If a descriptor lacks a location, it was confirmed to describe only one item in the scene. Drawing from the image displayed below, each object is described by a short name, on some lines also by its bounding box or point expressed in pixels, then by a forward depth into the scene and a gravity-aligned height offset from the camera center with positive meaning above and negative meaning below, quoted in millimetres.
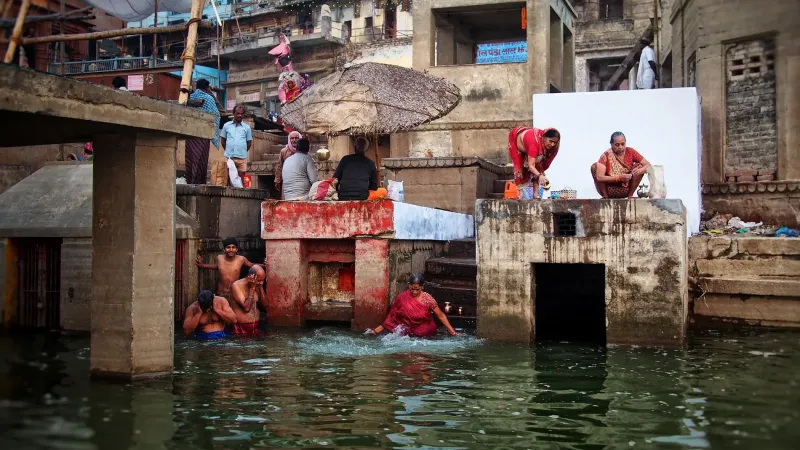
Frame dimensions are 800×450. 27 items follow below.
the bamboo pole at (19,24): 6820 +1978
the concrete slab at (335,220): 10453 +372
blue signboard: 25781 +6601
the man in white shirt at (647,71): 18141 +4098
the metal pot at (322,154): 14125 +1740
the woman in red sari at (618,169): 9570 +939
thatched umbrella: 11727 +2184
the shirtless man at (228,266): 10844 -257
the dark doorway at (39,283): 10352 -455
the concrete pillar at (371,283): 10422 -488
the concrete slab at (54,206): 10148 +581
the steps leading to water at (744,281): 10516 -496
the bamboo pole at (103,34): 7281 +2077
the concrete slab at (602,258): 8961 -147
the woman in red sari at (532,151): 9648 +1186
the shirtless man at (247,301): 10211 -712
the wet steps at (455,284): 10734 -548
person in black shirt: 11016 +1012
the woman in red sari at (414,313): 9820 -843
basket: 13037 +879
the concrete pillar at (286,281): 10711 -470
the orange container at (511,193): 12285 +841
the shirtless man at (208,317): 9977 -899
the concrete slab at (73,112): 5543 +1086
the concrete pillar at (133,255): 6906 -59
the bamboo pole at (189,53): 7742 +1974
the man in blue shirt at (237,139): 14086 +1970
